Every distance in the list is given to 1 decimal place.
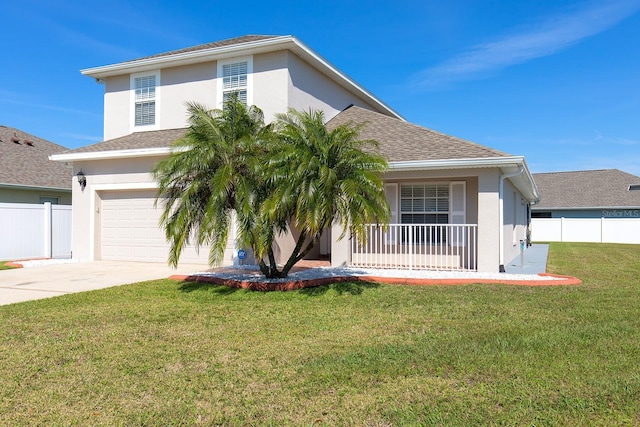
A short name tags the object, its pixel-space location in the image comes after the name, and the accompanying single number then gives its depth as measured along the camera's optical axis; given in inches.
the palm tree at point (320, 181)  316.8
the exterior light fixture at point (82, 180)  588.4
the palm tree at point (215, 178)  333.1
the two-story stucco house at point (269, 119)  448.1
